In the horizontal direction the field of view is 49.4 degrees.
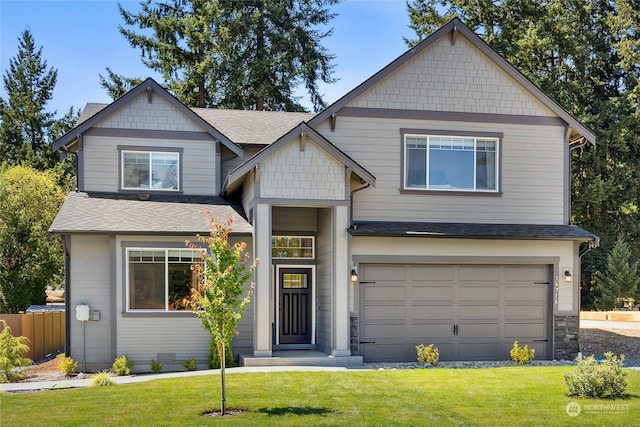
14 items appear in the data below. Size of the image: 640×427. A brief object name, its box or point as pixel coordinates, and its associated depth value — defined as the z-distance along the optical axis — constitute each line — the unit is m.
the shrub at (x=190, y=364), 15.59
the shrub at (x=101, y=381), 12.91
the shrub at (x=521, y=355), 15.86
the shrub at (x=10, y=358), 14.83
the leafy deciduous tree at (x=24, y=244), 27.05
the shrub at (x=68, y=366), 15.24
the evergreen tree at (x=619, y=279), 30.31
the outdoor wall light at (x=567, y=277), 16.84
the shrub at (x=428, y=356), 15.43
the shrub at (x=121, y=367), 15.14
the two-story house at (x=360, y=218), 15.46
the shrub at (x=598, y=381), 10.95
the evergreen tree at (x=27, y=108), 40.62
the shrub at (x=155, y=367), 15.52
